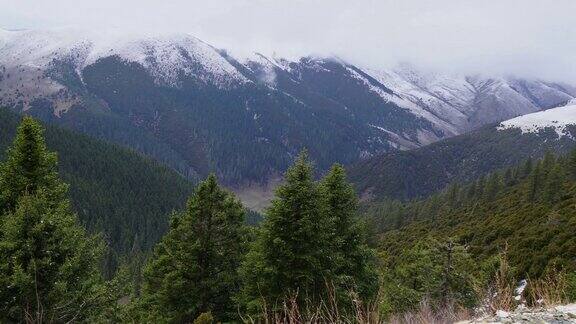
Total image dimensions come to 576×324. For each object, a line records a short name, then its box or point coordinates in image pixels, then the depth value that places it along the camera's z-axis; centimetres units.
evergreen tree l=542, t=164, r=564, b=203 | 4831
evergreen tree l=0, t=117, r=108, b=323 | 1301
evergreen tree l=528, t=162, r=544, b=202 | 5792
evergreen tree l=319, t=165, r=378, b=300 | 2056
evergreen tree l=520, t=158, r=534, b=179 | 9975
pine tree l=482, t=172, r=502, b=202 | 8191
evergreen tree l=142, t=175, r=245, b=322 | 2025
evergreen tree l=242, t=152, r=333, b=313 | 1794
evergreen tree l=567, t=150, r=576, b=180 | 6444
